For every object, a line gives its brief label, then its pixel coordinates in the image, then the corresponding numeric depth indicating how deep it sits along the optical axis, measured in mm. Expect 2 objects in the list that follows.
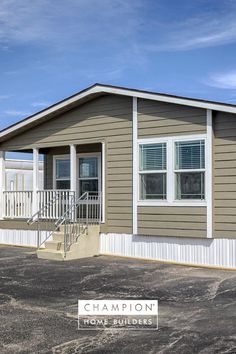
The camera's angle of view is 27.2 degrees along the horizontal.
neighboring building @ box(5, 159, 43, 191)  26625
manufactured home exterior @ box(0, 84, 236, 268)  11219
